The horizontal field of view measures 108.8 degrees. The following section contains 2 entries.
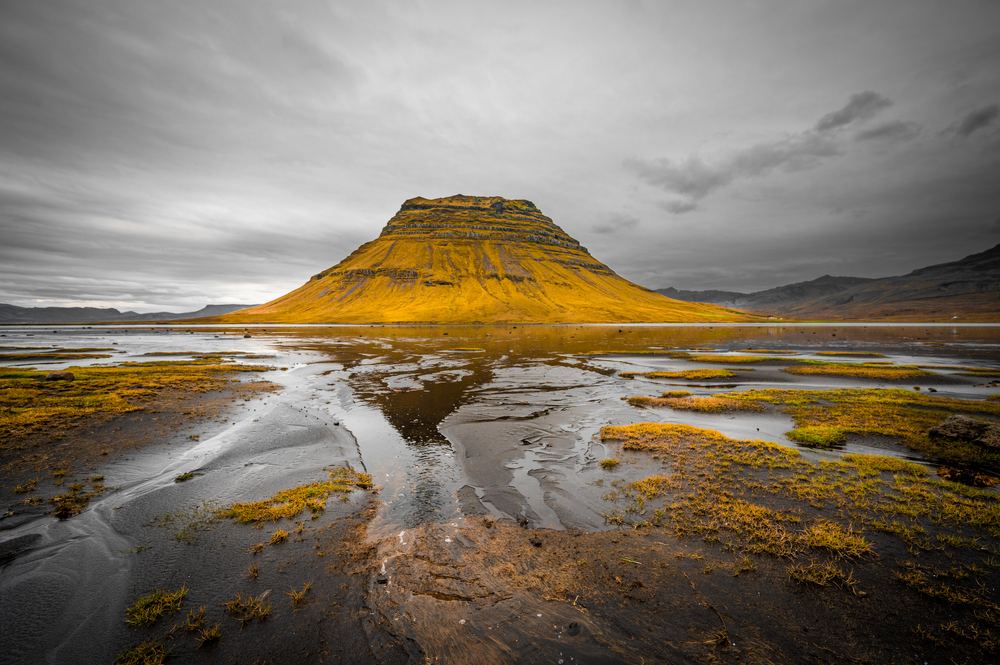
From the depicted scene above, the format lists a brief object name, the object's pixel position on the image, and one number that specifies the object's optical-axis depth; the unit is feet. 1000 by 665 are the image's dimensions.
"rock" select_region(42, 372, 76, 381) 97.14
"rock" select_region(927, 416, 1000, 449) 52.08
